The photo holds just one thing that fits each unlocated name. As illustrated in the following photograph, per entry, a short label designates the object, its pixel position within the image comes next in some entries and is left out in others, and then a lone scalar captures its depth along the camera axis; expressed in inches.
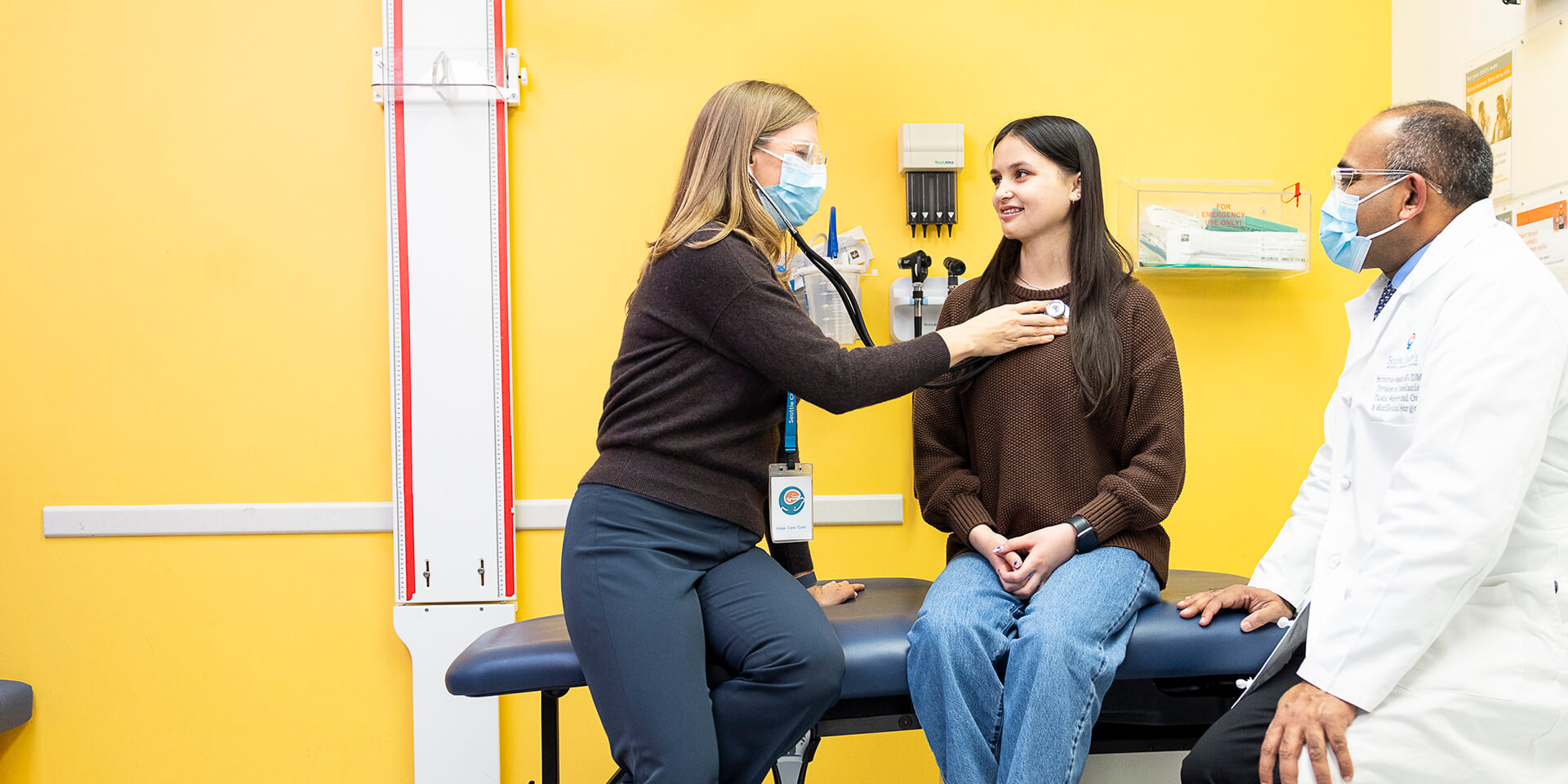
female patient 58.2
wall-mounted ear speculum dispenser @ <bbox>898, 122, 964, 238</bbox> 92.2
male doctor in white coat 47.5
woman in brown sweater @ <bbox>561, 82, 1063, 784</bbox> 55.1
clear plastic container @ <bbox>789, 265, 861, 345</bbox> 91.1
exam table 62.2
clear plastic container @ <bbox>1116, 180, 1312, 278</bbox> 92.7
